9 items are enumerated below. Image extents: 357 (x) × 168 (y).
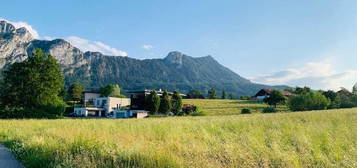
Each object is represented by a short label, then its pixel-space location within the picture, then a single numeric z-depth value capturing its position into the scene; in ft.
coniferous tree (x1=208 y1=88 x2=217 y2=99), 386.91
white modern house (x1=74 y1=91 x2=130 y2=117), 245.45
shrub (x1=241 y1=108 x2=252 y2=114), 201.26
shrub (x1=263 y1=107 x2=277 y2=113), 209.40
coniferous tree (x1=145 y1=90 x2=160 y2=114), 219.82
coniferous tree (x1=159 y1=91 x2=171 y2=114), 216.74
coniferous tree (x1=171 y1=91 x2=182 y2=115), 224.53
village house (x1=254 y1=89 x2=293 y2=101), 363.91
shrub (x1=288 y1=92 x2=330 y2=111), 201.46
